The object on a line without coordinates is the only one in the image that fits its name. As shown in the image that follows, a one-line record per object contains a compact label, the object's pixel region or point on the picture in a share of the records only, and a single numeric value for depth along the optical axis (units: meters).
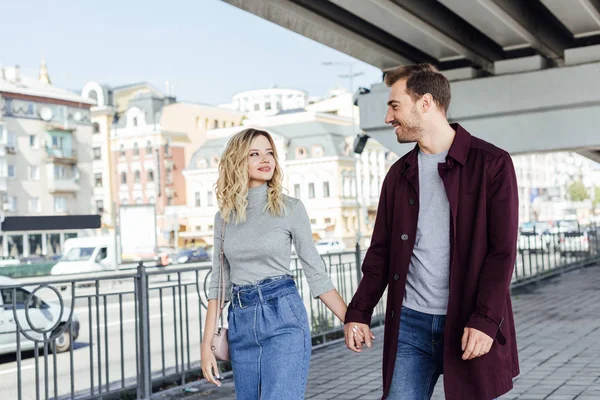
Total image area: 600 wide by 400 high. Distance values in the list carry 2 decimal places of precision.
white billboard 48.25
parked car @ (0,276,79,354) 6.88
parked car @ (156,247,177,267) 46.94
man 3.23
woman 3.81
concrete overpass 11.08
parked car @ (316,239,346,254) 76.60
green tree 136.07
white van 48.06
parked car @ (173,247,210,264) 68.62
